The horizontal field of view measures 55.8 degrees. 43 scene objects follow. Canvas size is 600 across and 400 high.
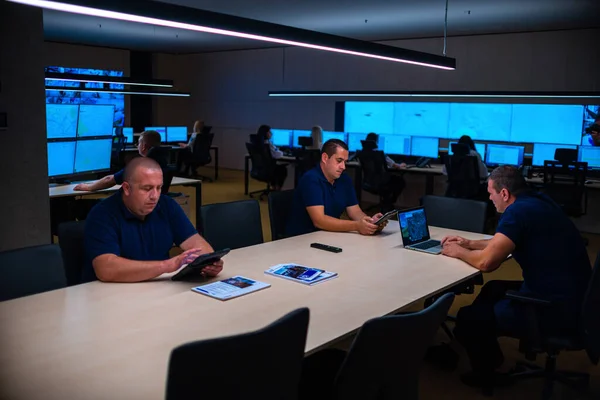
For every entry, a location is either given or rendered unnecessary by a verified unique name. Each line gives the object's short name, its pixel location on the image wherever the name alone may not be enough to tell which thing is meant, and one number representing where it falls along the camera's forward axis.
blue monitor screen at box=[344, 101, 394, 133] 10.47
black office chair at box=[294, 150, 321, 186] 8.80
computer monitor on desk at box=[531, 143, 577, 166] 7.76
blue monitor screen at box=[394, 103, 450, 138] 9.73
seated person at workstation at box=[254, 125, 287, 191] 9.58
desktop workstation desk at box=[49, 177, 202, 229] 5.10
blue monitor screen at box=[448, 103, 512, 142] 9.09
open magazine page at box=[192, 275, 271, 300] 2.47
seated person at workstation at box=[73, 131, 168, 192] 5.16
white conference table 1.69
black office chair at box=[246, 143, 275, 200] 9.26
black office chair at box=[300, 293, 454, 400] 1.74
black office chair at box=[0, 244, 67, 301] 2.44
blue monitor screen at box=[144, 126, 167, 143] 11.58
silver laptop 3.45
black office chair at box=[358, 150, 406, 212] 8.13
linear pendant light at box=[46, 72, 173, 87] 8.34
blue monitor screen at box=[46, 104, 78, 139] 5.05
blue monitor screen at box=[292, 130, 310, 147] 10.52
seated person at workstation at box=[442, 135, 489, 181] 7.39
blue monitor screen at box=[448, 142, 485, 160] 8.32
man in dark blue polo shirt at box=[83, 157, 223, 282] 2.60
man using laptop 2.81
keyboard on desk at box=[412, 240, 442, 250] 3.48
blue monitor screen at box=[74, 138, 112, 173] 5.42
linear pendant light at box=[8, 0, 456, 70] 2.13
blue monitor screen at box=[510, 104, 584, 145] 8.44
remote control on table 3.34
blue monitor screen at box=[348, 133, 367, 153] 9.52
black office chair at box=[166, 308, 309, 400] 1.37
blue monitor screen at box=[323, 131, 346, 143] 9.71
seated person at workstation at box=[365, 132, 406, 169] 8.49
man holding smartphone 3.89
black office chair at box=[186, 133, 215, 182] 11.21
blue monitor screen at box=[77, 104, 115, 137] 5.36
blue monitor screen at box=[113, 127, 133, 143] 11.00
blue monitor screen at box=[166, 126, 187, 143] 12.02
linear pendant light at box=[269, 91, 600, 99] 7.43
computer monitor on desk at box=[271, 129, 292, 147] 10.67
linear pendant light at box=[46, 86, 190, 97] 9.81
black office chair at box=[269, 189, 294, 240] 4.18
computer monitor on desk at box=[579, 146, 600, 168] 7.36
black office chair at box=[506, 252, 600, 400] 2.65
